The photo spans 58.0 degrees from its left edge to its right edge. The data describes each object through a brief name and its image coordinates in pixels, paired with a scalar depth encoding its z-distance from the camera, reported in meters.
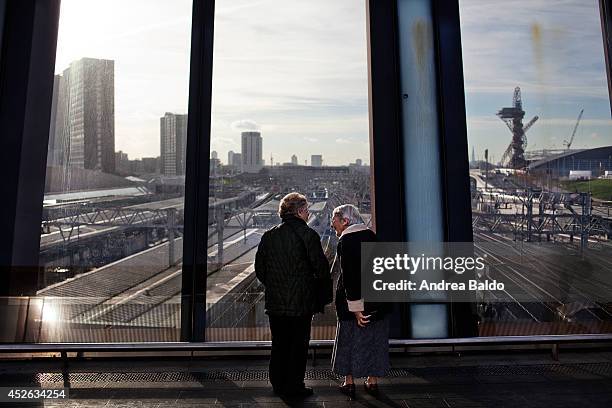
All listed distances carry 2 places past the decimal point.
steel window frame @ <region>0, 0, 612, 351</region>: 4.11
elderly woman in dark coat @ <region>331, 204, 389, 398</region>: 3.21
